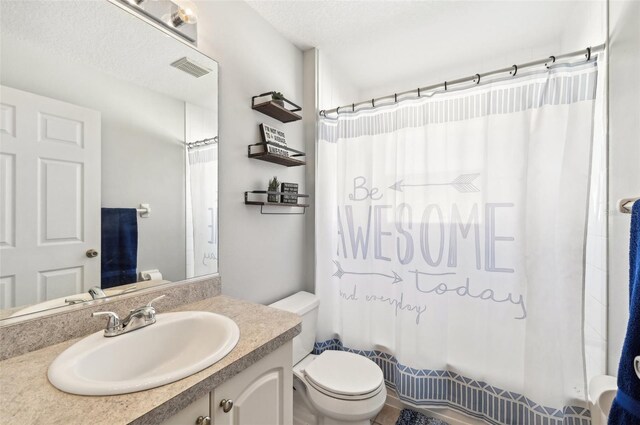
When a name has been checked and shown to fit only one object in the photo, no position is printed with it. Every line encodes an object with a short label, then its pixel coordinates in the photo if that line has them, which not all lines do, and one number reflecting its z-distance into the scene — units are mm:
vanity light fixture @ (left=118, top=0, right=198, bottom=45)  1052
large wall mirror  765
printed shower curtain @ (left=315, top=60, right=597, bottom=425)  1223
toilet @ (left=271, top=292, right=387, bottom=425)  1229
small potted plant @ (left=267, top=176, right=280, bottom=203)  1554
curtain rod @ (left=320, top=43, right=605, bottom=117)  1194
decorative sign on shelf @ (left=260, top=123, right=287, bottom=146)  1585
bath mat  1545
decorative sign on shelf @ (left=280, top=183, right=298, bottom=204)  1636
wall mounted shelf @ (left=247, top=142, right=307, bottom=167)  1521
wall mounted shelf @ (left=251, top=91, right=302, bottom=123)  1539
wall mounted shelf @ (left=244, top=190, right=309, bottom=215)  1501
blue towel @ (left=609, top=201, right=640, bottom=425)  620
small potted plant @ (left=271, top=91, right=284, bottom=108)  1547
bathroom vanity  527
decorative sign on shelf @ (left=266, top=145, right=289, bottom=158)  1541
